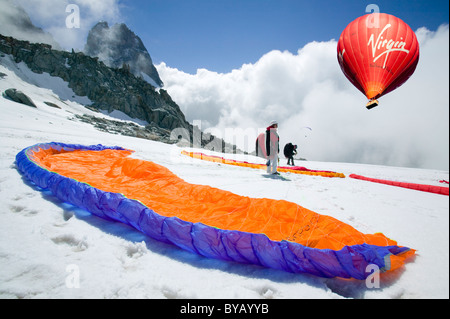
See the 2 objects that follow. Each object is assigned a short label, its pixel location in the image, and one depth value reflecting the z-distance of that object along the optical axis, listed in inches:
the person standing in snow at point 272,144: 260.0
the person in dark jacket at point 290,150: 474.6
